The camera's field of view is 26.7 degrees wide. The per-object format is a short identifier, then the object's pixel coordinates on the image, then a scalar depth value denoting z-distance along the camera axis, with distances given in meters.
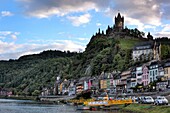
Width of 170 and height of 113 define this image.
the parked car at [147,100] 62.79
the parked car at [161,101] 56.09
